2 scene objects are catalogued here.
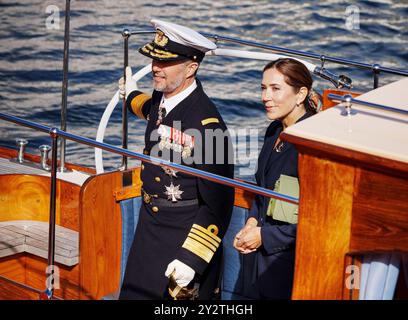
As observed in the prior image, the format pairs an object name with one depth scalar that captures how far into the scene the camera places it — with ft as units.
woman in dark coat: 16.96
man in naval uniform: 18.12
